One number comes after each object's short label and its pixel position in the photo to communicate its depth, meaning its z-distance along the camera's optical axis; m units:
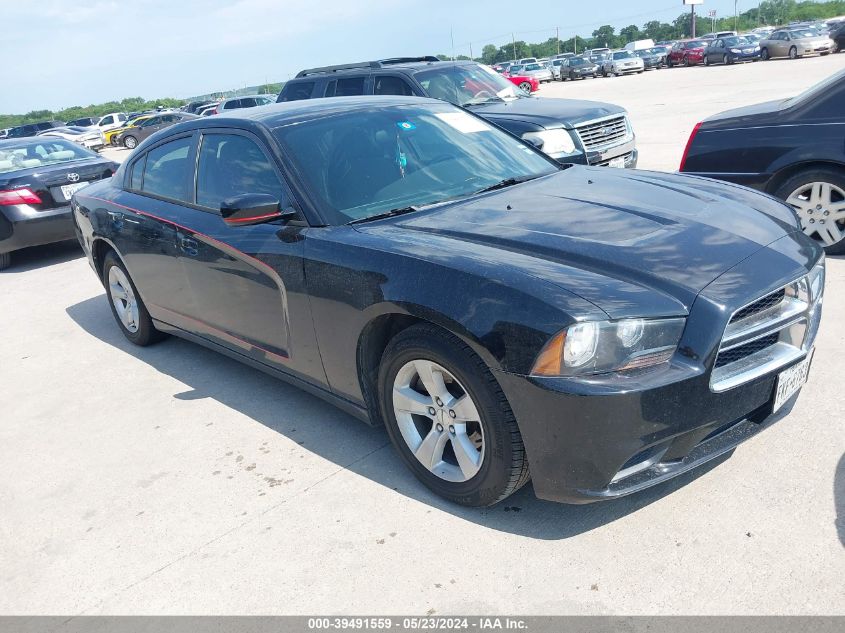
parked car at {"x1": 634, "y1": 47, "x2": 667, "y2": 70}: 46.53
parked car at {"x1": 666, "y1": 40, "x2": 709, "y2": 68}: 42.06
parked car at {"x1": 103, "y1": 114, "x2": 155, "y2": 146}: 37.16
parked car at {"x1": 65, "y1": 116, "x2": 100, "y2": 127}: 47.94
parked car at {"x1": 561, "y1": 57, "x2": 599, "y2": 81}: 45.81
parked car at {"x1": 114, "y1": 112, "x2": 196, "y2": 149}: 34.97
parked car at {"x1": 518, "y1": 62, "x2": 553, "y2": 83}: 45.71
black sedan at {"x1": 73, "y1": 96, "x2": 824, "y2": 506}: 2.62
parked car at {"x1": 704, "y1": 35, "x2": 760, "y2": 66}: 37.78
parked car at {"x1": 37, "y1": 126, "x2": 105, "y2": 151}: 39.38
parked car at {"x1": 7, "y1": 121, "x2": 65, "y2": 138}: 41.62
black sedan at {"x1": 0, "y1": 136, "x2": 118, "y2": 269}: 8.55
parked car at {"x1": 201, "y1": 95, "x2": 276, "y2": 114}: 29.69
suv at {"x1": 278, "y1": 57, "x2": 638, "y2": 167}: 8.36
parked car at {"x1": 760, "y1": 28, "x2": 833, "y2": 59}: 35.03
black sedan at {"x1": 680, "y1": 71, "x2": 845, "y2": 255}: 5.51
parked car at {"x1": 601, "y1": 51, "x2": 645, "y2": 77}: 43.88
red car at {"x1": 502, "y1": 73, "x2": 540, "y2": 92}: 31.69
